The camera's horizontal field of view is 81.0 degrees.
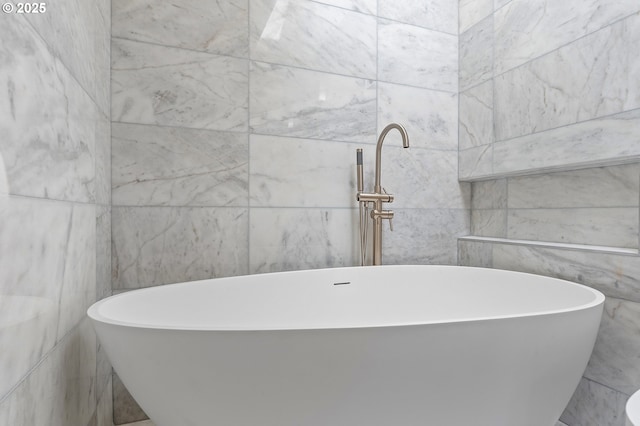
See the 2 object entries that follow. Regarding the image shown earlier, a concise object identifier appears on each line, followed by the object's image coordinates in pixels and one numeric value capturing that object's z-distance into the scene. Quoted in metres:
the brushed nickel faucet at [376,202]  1.68
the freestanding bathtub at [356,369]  0.69
